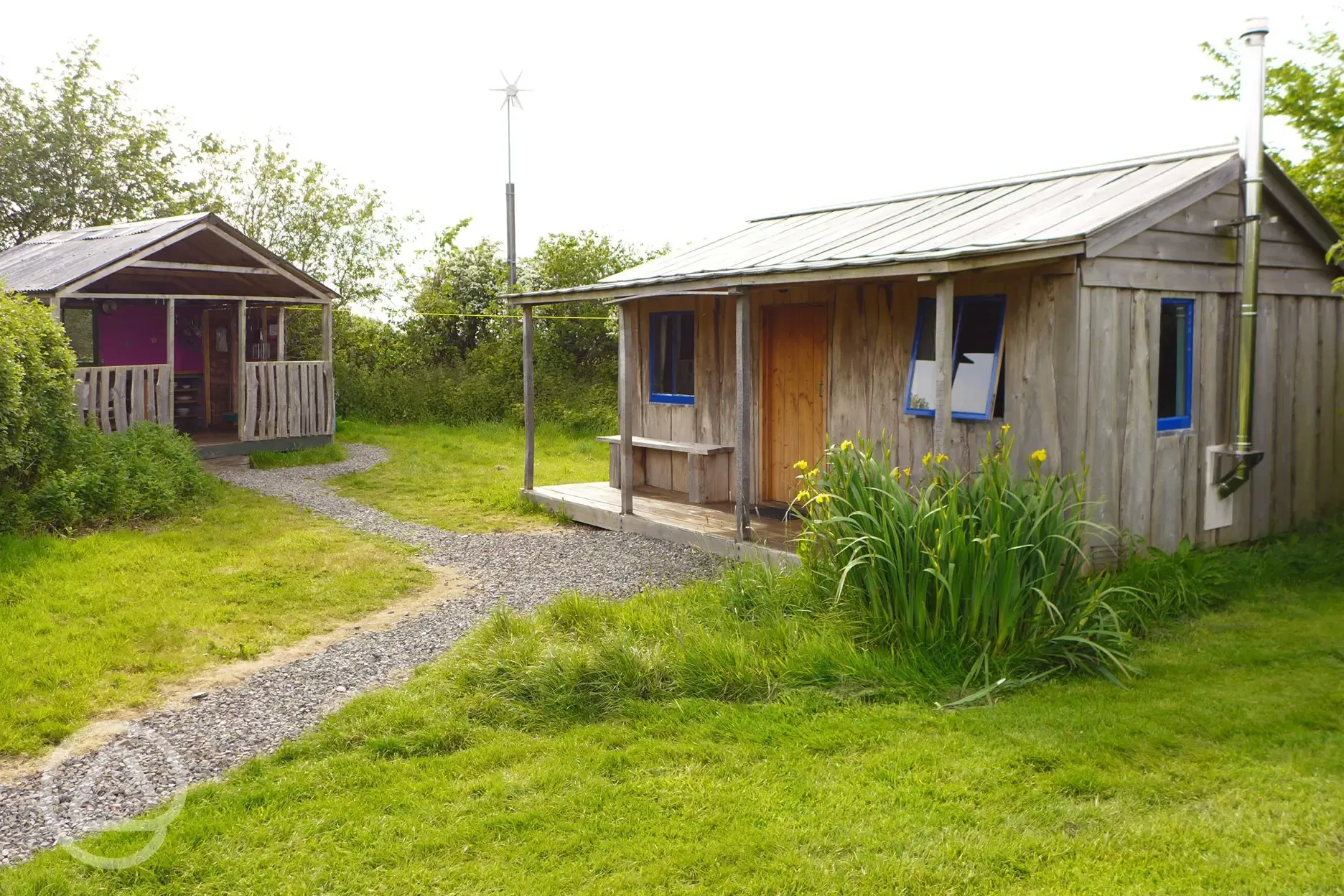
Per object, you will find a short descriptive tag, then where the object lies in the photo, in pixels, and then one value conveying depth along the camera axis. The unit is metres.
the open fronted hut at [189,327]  14.34
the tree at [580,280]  21.06
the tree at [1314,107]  11.81
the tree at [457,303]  22.11
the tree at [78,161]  26.03
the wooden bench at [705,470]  10.92
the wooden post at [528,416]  11.77
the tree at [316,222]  25.77
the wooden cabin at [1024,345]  7.54
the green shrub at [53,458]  9.76
